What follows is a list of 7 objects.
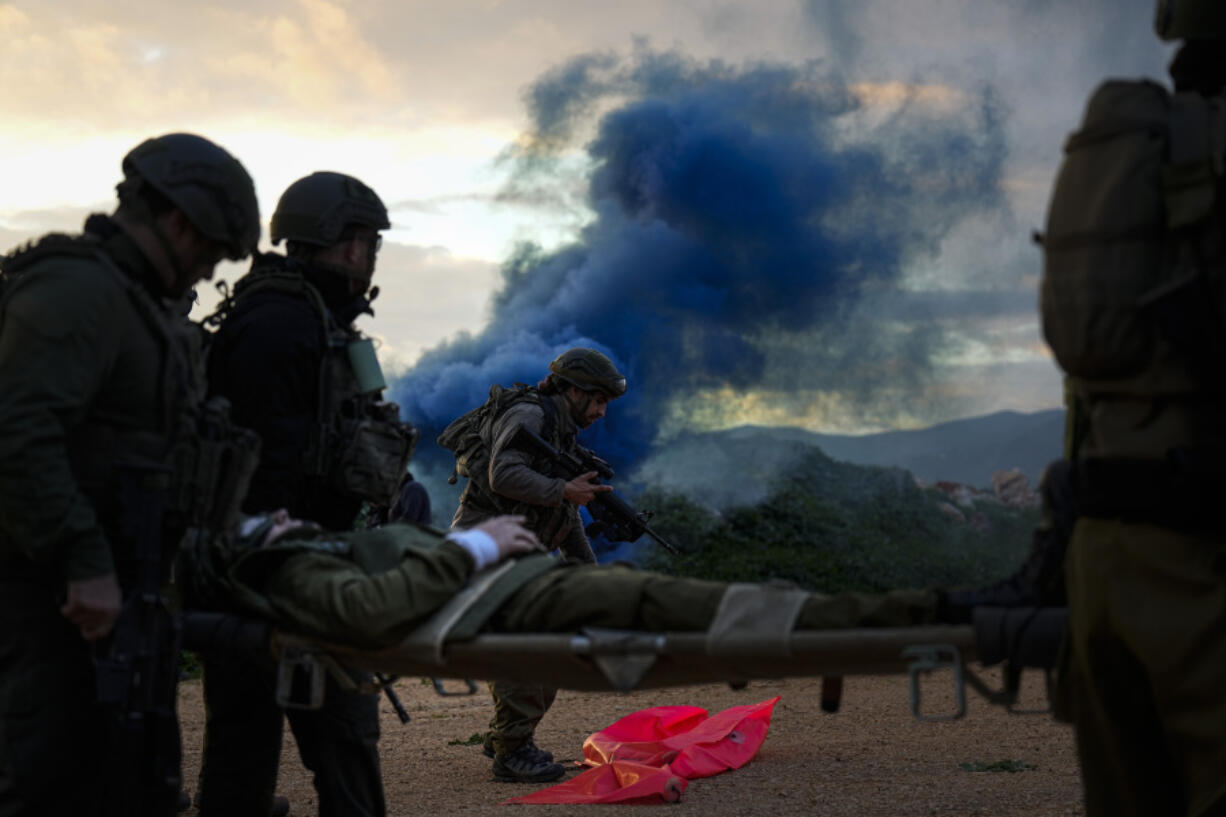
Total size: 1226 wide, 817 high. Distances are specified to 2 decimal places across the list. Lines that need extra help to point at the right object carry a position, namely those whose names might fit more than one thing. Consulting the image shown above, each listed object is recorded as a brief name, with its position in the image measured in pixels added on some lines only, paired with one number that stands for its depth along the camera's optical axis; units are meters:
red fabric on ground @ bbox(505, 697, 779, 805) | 6.89
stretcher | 3.38
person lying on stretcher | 3.73
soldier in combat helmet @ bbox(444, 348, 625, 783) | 7.79
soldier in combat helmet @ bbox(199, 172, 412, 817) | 4.55
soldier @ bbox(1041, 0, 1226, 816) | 2.89
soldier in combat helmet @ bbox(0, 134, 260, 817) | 3.57
